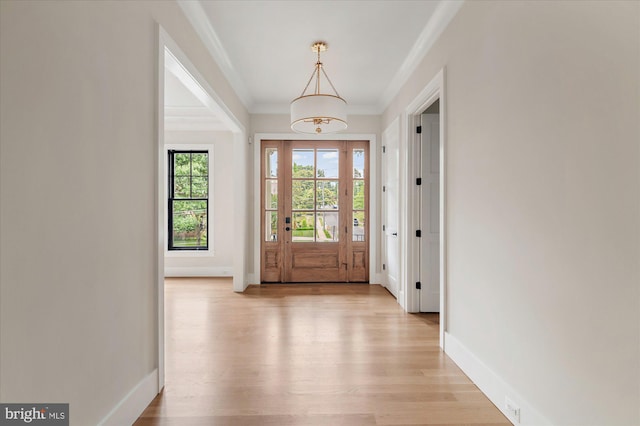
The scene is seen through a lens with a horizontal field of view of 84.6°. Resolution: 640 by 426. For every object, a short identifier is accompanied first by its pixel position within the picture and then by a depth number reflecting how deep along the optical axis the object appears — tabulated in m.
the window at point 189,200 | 6.48
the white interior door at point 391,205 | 4.78
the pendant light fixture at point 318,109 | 3.41
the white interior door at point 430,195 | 4.08
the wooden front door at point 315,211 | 5.81
